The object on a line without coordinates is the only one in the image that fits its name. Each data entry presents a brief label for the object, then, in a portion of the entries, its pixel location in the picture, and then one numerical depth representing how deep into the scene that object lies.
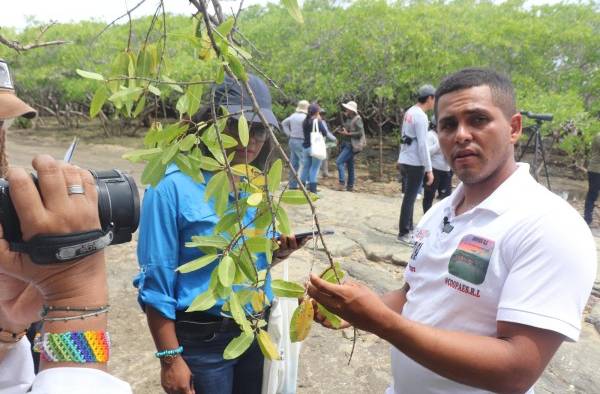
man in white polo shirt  1.11
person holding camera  0.80
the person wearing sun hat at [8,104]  1.50
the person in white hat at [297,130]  8.06
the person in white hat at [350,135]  8.58
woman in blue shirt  1.60
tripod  5.41
